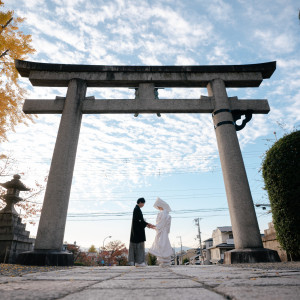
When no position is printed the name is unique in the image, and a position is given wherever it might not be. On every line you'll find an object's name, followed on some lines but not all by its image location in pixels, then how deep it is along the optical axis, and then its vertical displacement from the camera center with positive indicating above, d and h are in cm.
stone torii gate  529 +432
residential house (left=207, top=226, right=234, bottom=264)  3222 +151
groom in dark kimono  555 +38
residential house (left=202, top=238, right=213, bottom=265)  4606 +161
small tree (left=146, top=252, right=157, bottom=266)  3441 -117
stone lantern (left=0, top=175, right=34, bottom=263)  614 +75
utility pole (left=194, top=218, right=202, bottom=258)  4109 +511
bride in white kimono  548 +41
